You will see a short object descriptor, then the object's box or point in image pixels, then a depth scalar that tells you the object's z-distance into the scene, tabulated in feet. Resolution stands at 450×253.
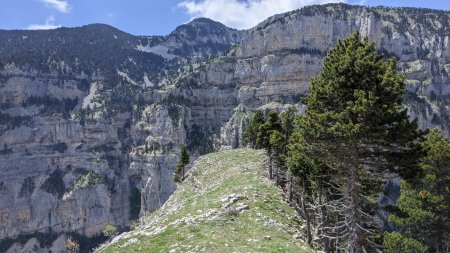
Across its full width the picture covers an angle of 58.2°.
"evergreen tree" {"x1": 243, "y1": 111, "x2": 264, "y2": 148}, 260.85
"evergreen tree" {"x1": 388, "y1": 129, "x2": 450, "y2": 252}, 120.37
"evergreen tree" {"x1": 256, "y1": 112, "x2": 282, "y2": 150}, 180.34
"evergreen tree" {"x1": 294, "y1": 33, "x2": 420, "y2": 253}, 72.28
